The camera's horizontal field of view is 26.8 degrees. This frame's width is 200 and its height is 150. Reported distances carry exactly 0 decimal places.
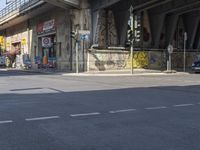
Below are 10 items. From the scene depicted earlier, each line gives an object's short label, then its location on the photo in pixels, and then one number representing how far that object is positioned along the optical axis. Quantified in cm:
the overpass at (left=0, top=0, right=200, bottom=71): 4144
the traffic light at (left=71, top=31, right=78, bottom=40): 3844
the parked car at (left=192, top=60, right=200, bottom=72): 3921
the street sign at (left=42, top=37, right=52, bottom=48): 5138
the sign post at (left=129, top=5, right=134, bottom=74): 3491
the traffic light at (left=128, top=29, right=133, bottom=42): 3544
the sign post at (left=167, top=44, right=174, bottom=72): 3844
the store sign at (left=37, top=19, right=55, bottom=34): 4975
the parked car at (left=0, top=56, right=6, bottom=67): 7119
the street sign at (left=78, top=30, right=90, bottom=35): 3822
